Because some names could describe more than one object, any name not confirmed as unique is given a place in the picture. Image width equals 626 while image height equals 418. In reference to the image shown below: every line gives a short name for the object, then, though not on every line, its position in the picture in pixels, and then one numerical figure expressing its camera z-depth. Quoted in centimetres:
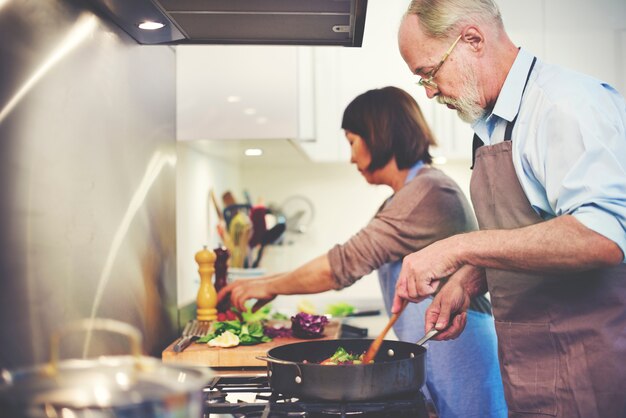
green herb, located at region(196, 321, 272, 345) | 170
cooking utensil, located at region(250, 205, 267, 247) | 335
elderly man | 104
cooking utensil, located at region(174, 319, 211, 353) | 168
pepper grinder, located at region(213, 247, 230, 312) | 218
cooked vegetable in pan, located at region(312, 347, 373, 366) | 124
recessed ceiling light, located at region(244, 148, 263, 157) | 268
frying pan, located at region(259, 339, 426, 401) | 106
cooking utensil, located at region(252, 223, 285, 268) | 339
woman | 181
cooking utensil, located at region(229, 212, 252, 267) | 321
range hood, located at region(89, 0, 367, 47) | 134
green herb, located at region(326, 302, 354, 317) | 287
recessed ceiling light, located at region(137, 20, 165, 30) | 146
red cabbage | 179
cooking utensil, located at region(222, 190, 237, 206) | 331
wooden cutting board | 163
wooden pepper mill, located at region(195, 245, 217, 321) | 198
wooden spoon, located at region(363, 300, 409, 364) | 125
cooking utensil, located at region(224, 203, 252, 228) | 324
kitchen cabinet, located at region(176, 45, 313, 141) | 217
